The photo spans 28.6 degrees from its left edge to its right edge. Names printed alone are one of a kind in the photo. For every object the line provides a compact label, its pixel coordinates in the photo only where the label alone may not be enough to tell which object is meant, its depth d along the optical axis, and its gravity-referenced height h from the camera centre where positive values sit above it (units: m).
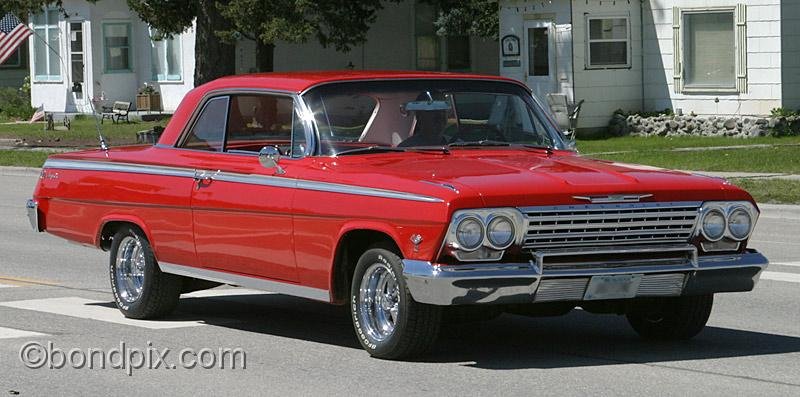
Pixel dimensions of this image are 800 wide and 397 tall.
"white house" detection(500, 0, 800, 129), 31.78 +0.70
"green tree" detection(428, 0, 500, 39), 40.47 +1.94
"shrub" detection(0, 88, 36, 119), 49.69 -0.12
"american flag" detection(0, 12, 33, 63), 44.68 +1.77
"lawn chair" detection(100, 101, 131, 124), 44.62 -0.39
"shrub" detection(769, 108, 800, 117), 31.22 -0.56
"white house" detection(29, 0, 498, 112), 47.69 +1.27
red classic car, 8.33 -0.69
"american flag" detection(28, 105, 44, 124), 46.75 -0.44
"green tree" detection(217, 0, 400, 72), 31.78 +1.59
